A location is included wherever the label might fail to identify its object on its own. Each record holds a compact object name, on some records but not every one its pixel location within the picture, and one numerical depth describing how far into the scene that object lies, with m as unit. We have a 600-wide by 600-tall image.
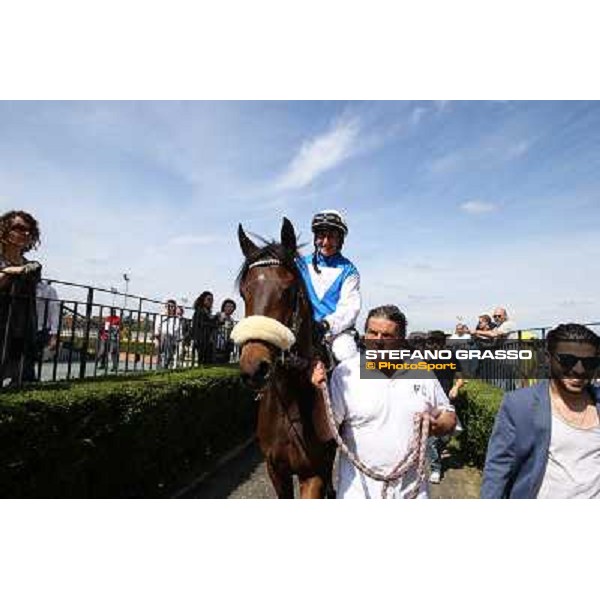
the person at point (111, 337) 6.45
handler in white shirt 2.62
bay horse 2.84
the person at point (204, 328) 9.12
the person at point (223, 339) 10.16
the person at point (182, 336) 8.62
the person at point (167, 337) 7.96
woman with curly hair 4.12
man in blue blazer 2.46
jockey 3.85
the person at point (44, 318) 4.59
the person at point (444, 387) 6.35
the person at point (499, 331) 6.97
